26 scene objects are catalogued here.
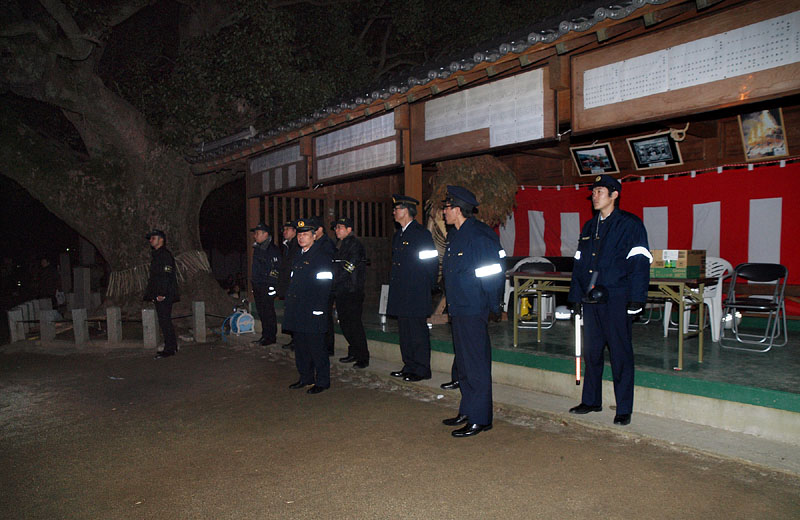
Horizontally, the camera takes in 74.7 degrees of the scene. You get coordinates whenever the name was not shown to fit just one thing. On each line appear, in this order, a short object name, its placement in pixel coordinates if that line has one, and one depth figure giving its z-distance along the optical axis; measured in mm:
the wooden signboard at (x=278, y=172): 9836
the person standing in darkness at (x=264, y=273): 8359
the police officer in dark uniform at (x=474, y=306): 4367
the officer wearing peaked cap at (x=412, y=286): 5934
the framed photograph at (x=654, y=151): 8047
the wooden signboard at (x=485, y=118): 5723
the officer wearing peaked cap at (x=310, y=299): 5676
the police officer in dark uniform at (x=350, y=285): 6574
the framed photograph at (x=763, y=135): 7148
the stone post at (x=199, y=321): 9703
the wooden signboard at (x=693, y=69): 4070
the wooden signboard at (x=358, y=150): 7645
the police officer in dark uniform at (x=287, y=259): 7629
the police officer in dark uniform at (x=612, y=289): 4309
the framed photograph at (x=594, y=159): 8820
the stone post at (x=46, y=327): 9438
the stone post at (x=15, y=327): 10039
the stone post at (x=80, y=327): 9148
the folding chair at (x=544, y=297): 7655
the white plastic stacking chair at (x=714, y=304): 6219
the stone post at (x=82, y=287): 13539
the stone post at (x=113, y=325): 9195
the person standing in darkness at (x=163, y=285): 8102
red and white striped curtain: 7078
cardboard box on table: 5129
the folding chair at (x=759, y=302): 5873
